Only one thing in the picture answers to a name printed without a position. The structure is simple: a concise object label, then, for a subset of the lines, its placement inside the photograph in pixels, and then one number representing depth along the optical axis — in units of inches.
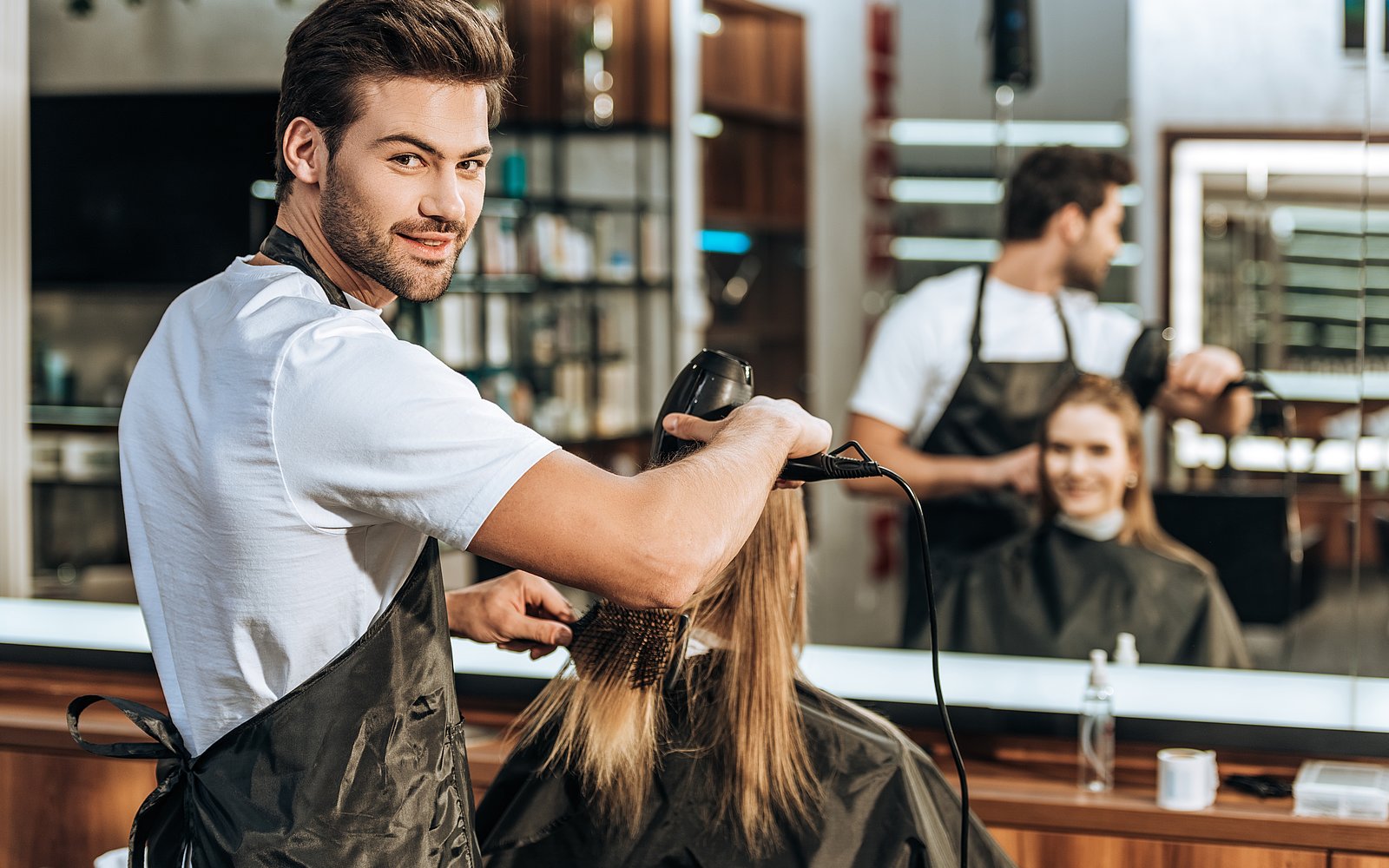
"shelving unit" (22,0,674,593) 254.0
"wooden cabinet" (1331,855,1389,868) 112.9
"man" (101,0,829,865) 92.6
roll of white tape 114.9
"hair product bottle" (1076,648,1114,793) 119.0
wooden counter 113.9
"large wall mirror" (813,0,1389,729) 169.6
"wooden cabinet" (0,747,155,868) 127.7
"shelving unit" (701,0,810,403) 270.7
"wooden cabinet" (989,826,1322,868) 114.0
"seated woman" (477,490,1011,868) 108.2
